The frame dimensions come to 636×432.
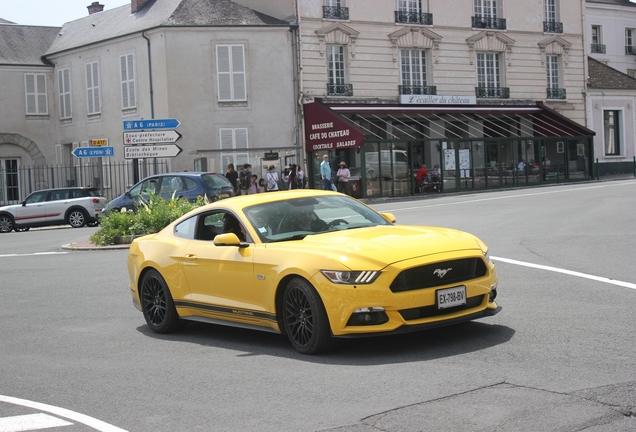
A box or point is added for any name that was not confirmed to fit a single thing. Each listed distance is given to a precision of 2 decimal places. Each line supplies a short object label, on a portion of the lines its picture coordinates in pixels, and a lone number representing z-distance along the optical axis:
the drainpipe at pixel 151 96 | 37.94
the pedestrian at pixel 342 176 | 34.06
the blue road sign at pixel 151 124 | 29.39
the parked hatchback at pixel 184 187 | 25.44
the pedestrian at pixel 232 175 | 31.60
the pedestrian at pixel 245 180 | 33.88
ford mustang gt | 7.29
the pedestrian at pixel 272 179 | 34.53
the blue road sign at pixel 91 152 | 32.38
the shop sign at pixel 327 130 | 36.28
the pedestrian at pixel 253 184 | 32.94
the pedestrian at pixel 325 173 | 32.28
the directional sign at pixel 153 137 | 29.12
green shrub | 20.33
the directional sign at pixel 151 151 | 28.89
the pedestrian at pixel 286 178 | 35.70
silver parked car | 30.73
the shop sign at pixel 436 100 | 41.16
